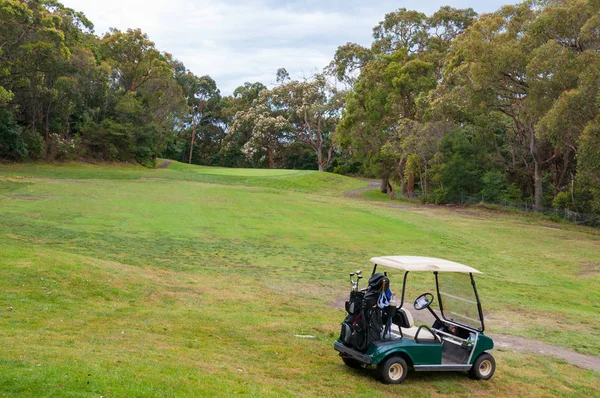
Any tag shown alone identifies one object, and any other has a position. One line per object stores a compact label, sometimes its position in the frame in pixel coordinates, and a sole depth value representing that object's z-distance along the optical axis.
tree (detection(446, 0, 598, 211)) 34.34
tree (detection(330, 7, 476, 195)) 56.06
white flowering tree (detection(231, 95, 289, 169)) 85.06
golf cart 8.36
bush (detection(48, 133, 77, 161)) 57.56
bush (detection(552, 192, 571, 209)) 44.84
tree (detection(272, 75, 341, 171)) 86.56
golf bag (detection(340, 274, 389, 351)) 8.30
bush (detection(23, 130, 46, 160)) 53.84
